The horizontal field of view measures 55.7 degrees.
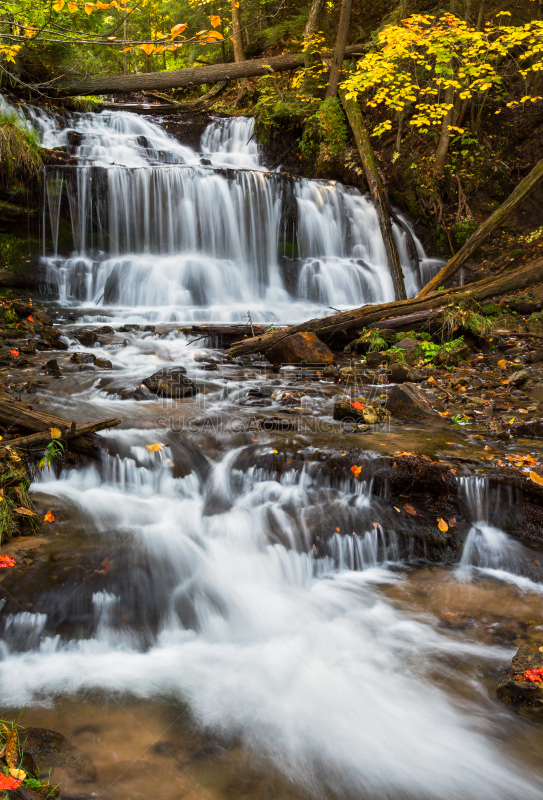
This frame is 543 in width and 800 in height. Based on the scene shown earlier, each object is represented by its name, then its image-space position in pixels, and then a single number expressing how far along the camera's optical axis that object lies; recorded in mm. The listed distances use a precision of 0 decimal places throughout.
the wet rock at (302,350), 8266
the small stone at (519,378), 6762
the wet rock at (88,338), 8711
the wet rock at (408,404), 5910
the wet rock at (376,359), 8195
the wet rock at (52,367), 7066
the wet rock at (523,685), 2779
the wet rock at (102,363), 7758
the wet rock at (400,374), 7305
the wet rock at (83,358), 7748
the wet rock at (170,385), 6719
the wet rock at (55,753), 2270
